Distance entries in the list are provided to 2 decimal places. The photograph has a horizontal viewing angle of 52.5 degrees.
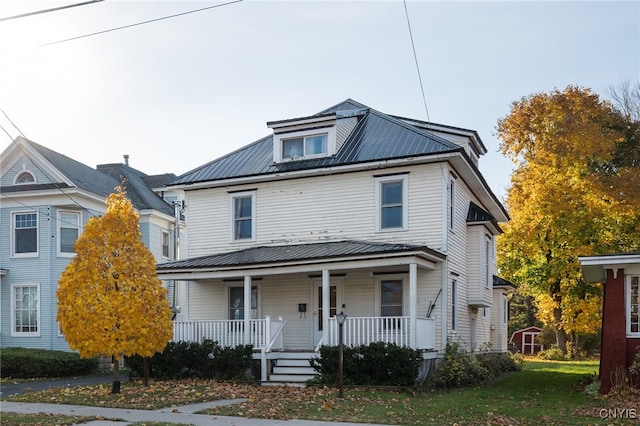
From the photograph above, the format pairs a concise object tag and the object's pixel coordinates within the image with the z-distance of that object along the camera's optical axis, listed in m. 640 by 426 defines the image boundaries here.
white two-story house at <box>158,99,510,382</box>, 18.53
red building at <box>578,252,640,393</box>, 15.10
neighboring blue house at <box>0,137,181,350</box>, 26.16
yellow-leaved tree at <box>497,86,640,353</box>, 29.91
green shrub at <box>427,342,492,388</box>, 17.75
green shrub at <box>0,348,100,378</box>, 22.53
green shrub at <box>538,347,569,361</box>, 35.00
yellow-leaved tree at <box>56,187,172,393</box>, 14.73
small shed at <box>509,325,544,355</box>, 44.34
